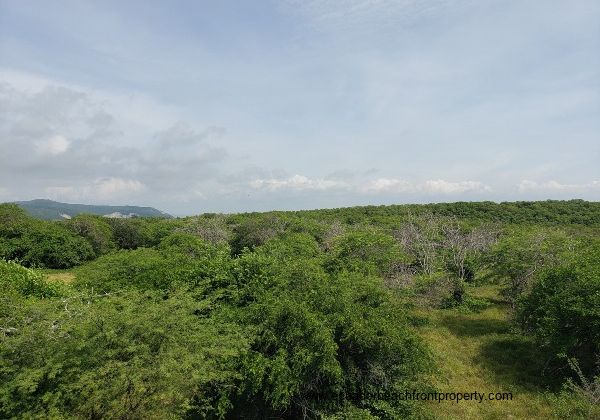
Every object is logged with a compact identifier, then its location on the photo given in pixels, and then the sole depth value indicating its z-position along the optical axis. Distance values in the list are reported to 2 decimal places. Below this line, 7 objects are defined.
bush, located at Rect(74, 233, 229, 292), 16.19
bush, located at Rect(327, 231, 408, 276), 24.88
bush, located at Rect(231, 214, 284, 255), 42.44
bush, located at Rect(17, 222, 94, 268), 43.81
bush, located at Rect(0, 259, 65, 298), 16.27
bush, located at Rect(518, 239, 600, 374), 14.46
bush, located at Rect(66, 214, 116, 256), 51.25
